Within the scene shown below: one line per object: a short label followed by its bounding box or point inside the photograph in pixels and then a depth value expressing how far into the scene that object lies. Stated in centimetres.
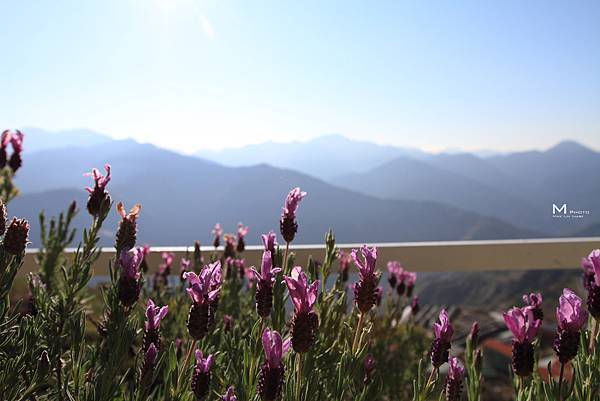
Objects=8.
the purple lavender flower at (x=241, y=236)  156
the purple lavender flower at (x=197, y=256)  133
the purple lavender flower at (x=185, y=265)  140
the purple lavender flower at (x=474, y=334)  93
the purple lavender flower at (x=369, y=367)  91
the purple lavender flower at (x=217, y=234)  164
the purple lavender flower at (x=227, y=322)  117
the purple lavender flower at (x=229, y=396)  58
